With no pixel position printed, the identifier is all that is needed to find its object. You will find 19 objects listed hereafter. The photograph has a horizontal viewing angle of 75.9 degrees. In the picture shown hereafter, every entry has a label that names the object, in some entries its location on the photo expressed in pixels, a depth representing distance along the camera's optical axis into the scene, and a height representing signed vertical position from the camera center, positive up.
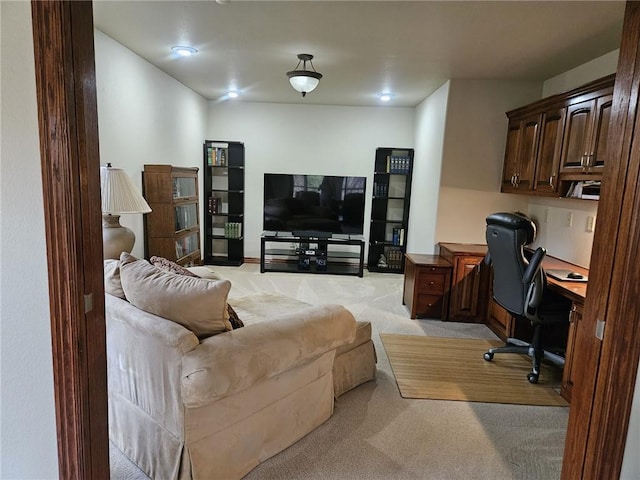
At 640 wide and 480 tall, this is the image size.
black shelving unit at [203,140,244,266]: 6.07 -0.28
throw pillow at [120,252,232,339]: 1.78 -0.53
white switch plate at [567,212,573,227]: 3.61 -0.20
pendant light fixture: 3.65 +0.95
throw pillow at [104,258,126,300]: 2.09 -0.55
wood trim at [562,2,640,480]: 1.16 -0.30
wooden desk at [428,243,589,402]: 3.85 -1.00
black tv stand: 5.81 -1.04
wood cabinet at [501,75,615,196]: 2.87 +0.45
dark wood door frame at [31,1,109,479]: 1.08 -0.13
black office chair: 2.88 -0.65
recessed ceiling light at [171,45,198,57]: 3.55 +1.13
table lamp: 2.85 -0.21
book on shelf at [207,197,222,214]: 6.15 -0.37
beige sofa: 1.67 -0.94
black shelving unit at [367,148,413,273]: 6.02 -0.32
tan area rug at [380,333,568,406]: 2.77 -1.35
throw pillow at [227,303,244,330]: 2.13 -0.73
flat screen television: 5.88 -0.27
